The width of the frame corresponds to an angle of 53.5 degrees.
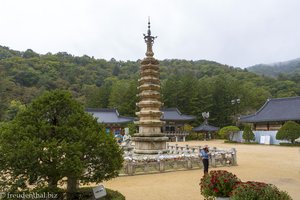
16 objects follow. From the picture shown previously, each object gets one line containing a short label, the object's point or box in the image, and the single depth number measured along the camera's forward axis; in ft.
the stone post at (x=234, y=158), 63.04
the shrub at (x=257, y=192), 20.88
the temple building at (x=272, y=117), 135.54
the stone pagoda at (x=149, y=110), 73.31
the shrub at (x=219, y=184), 26.12
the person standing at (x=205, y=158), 46.80
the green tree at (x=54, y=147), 22.79
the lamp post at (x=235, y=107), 211.82
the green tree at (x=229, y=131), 153.48
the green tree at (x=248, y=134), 140.26
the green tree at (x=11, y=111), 166.91
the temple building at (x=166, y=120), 174.19
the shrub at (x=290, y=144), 117.60
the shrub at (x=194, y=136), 181.50
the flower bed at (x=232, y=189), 21.13
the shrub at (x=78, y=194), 24.38
